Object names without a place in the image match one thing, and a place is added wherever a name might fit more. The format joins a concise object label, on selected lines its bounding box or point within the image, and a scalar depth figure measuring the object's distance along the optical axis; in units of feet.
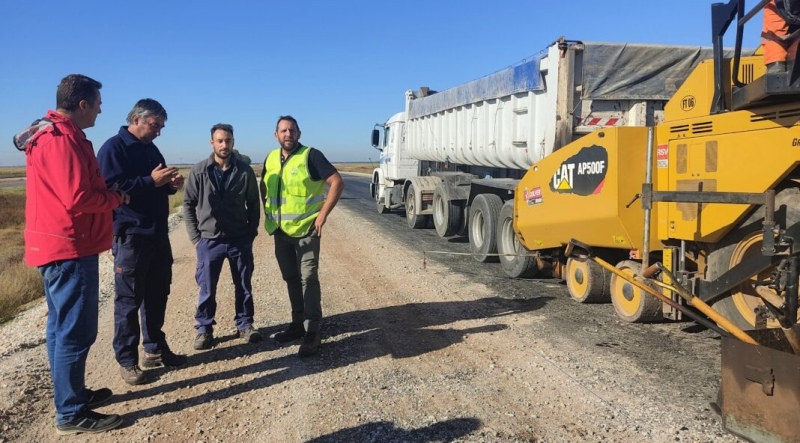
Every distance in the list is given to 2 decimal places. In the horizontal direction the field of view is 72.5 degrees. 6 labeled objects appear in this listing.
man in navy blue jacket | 12.32
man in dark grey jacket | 14.73
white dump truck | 20.49
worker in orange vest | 10.62
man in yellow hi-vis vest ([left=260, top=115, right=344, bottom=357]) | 14.42
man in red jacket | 9.75
